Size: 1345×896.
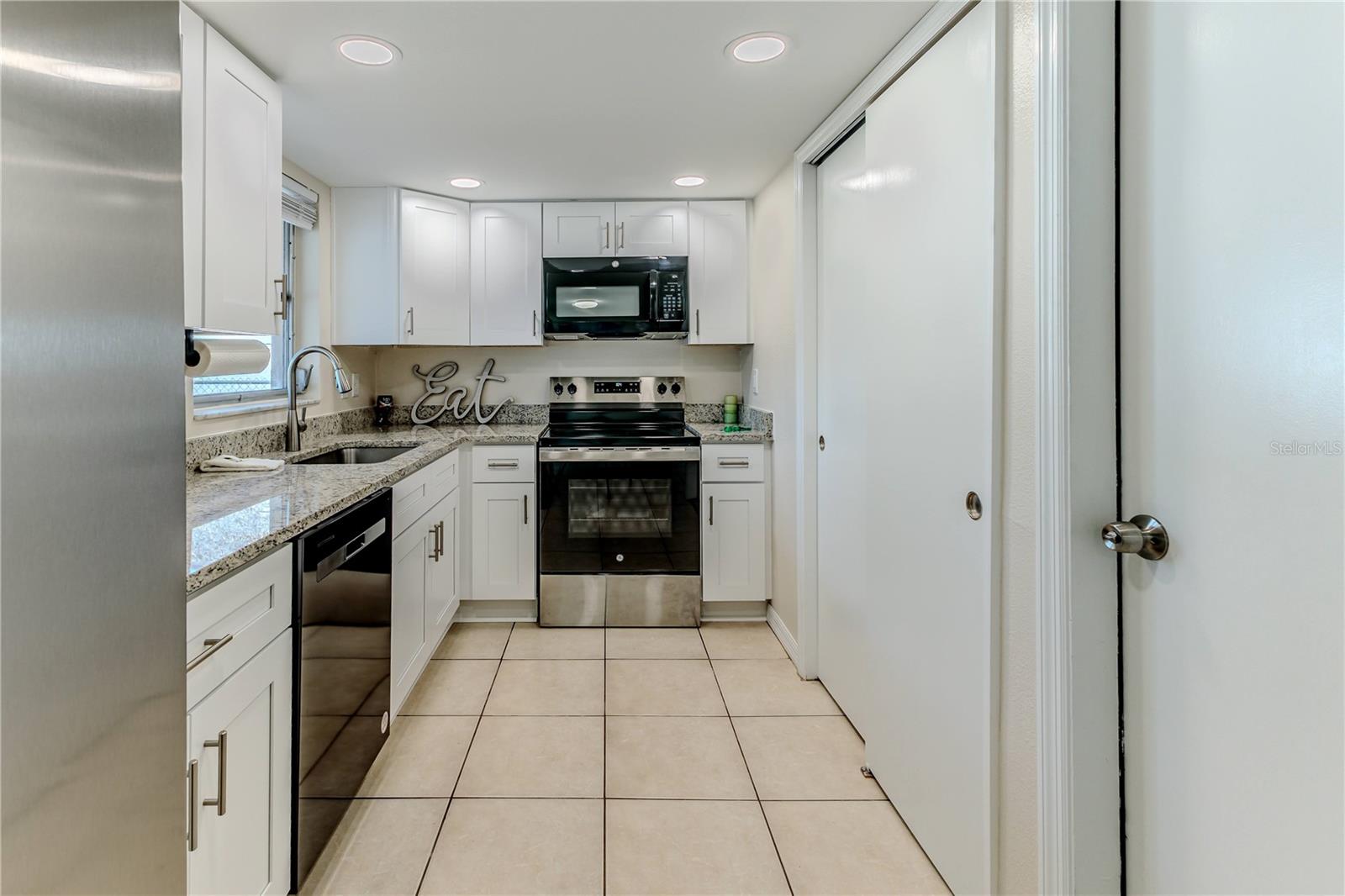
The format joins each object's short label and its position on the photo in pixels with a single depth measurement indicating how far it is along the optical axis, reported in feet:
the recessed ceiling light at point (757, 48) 6.15
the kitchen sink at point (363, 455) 9.46
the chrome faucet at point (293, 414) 8.46
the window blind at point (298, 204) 9.50
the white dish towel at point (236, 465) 7.04
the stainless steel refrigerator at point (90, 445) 1.03
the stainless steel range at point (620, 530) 10.84
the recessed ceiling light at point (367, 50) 6.07
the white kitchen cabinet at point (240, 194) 5.84
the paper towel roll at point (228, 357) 4.84
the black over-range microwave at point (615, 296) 11.85
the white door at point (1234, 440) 2.76
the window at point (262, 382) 7.81
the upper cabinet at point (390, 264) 11.04
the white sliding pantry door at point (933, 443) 4.58
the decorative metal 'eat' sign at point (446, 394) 12.82
